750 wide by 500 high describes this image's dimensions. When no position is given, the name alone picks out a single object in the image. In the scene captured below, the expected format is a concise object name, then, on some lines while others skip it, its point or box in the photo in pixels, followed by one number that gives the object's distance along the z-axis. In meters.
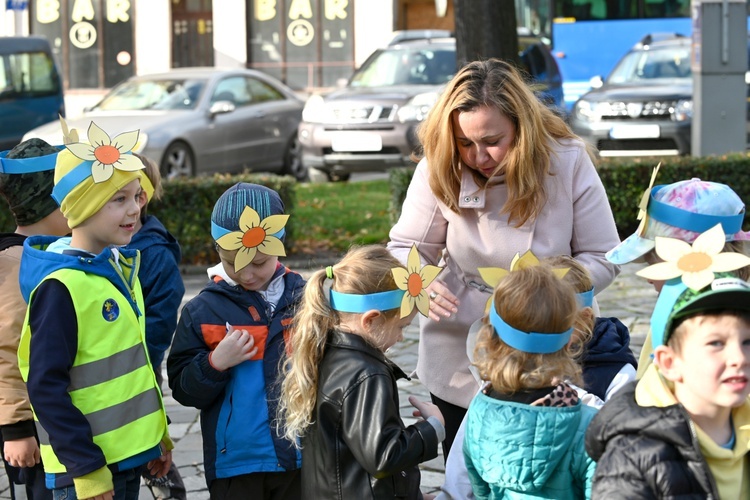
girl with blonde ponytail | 2.99
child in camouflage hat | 3.65
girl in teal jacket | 2.75
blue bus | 22.33
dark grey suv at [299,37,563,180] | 13.77
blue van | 15.53
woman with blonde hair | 3.57
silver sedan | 13.29
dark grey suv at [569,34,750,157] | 14.45
